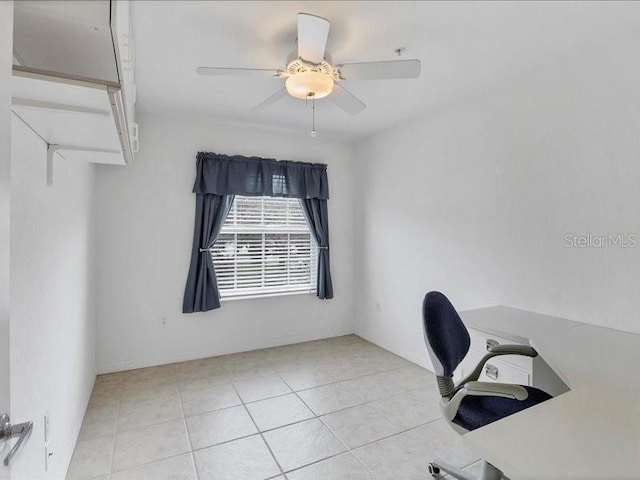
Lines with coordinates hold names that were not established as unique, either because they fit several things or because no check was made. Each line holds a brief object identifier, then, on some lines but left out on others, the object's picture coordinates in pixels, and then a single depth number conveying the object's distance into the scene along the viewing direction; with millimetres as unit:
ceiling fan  1823
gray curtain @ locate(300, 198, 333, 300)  4180
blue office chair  1492
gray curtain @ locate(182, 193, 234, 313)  3553
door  735
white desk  826
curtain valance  3605
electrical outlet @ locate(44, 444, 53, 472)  1527
